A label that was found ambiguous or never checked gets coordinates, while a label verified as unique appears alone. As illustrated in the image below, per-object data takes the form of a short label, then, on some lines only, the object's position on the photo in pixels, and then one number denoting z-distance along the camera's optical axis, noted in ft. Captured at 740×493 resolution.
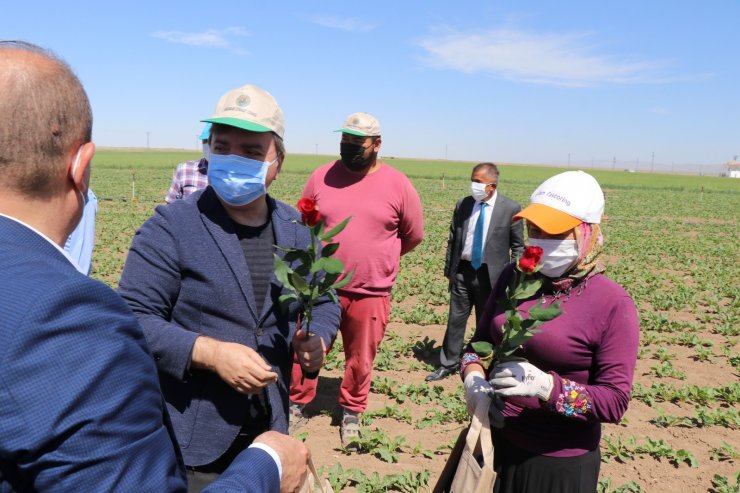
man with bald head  2.74
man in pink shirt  13.91
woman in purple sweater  7.17
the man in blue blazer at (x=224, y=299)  6.27
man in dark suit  18.47
